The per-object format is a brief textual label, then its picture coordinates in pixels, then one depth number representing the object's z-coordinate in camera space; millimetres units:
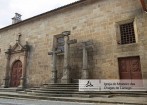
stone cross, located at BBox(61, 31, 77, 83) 9608
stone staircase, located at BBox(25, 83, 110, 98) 7696
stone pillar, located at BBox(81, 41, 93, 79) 9219
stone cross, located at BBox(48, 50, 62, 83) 10453
